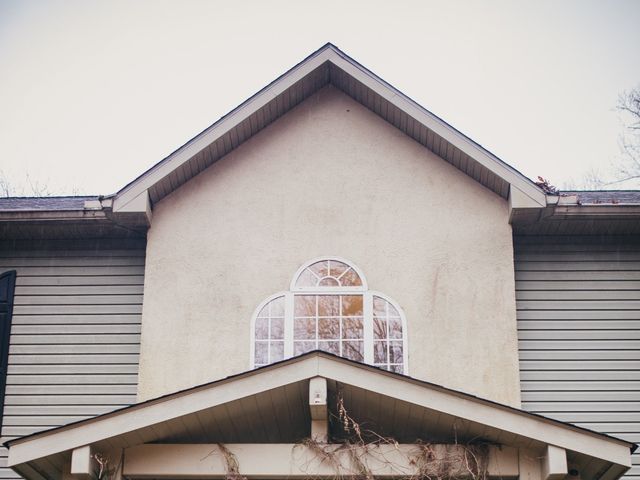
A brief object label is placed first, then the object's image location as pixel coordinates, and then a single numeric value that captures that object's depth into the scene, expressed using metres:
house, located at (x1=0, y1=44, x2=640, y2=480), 12.12
